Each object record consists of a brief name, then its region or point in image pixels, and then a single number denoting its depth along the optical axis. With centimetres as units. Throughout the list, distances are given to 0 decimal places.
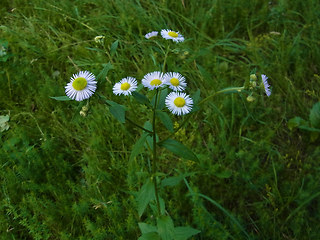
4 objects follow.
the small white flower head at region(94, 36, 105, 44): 23
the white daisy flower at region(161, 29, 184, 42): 23
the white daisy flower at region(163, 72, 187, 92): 22
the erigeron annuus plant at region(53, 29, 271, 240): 19
